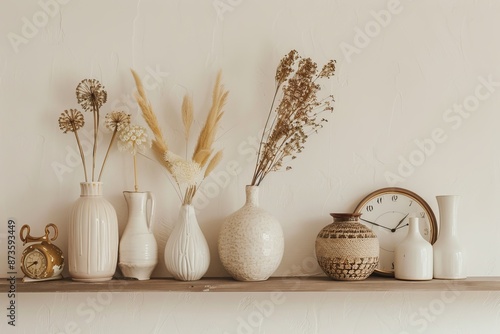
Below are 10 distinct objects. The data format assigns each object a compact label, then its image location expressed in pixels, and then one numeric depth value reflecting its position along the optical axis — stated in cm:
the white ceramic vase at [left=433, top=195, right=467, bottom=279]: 146
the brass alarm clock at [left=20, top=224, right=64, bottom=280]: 143
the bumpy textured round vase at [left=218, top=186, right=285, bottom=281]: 143
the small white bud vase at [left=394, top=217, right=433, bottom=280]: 145
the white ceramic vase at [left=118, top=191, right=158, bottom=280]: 146
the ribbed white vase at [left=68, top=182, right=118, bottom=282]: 143
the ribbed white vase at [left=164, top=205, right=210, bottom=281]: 144
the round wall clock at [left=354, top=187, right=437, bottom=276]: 156
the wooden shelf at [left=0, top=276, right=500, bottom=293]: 139
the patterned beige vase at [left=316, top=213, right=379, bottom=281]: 143
